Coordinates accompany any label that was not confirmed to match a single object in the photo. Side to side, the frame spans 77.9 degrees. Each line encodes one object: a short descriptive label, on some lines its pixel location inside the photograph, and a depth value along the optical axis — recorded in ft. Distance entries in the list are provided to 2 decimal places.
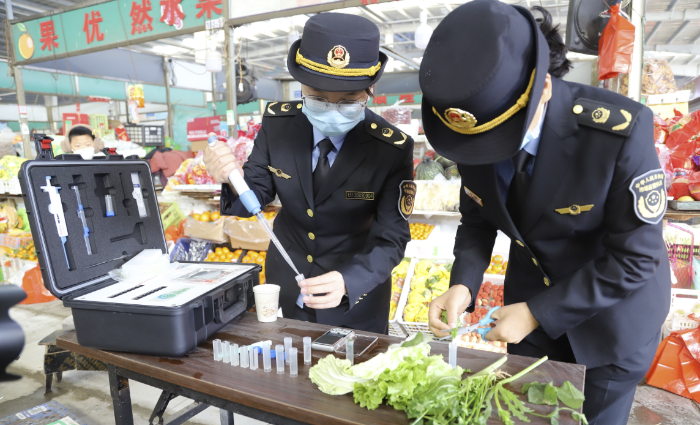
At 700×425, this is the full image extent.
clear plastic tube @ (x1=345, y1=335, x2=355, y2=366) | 3.57
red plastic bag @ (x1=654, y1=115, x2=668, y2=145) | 9.35
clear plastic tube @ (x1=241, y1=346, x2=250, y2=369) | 3.61
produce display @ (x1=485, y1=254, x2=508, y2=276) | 9.96
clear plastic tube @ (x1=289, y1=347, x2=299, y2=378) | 3.46
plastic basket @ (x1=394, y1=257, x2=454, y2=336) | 8.78
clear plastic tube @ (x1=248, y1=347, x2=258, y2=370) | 3.60
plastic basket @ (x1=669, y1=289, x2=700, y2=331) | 8.71
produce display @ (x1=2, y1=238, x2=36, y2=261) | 15.20
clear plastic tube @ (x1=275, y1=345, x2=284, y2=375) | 3.54
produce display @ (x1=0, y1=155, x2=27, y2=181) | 16.96
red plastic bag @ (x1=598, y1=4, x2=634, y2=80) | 8.14
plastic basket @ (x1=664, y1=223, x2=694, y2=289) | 9.32
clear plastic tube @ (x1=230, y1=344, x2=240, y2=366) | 3.68
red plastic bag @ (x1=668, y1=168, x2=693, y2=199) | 8.23
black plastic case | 3.70
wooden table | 2.98
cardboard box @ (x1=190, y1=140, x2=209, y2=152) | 21.83
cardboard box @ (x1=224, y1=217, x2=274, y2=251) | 11.82
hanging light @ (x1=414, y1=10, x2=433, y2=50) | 14.07
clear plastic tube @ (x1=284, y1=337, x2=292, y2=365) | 3.61
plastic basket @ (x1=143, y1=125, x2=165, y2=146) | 25.49
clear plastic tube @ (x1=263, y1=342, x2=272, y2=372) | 3.54
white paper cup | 4.41
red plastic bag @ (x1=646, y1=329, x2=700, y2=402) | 8.36
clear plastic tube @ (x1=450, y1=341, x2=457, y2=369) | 3.44
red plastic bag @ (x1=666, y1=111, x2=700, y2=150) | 8.96
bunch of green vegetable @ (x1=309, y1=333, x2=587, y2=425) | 2.76
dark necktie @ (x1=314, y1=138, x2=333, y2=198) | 5.08
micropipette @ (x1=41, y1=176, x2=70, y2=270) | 4.01
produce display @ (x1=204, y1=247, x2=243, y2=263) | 12.02
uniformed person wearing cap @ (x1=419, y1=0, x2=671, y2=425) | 2.72
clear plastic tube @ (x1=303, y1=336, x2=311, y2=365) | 3.64
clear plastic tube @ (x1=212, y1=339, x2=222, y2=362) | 3.74
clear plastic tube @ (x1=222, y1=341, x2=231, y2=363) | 3.74
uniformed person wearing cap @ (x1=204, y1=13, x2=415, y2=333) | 4.34
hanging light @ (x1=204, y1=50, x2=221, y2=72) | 16.55
